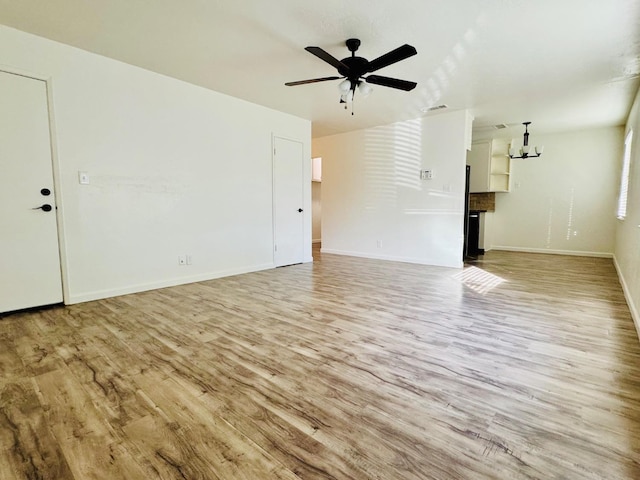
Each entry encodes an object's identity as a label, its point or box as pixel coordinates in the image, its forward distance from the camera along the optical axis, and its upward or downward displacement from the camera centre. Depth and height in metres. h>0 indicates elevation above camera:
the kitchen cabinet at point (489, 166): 6.79 +0.90
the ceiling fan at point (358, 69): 2.53 +1.22
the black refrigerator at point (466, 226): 5.86 -0.36
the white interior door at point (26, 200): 2.76 +0.05
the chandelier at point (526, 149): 5.79 +1.12
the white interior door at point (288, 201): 5.11 +0.08
